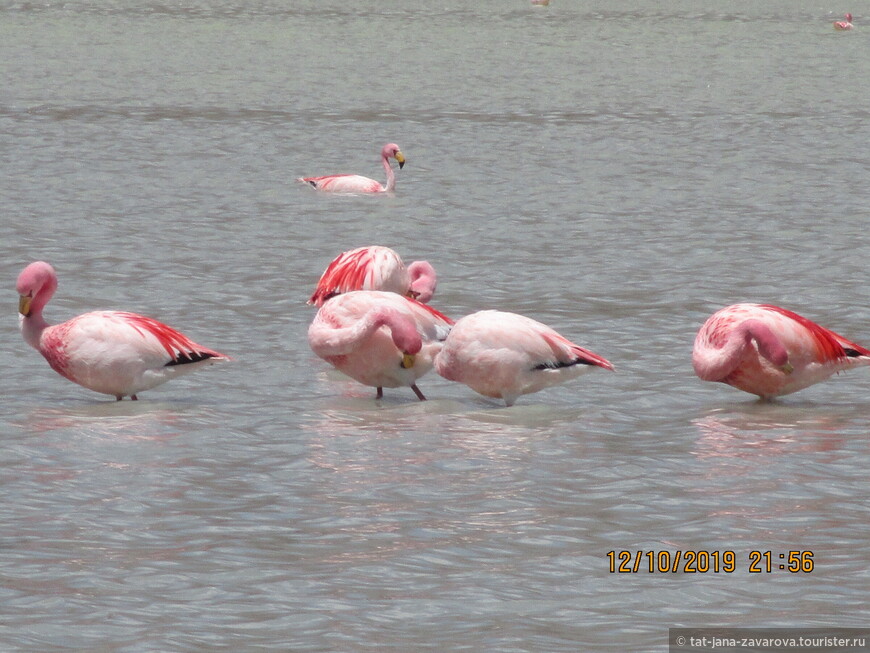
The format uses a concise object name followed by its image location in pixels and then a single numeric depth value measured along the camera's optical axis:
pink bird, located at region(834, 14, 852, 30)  70.81
